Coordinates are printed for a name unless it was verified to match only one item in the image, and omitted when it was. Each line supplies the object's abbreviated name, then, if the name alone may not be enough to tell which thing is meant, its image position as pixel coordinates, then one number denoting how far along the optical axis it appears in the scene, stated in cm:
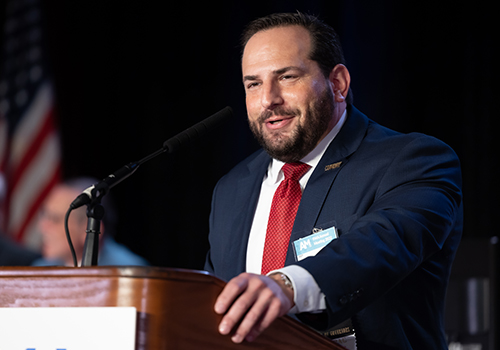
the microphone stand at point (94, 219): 307
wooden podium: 252
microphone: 308
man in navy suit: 296
